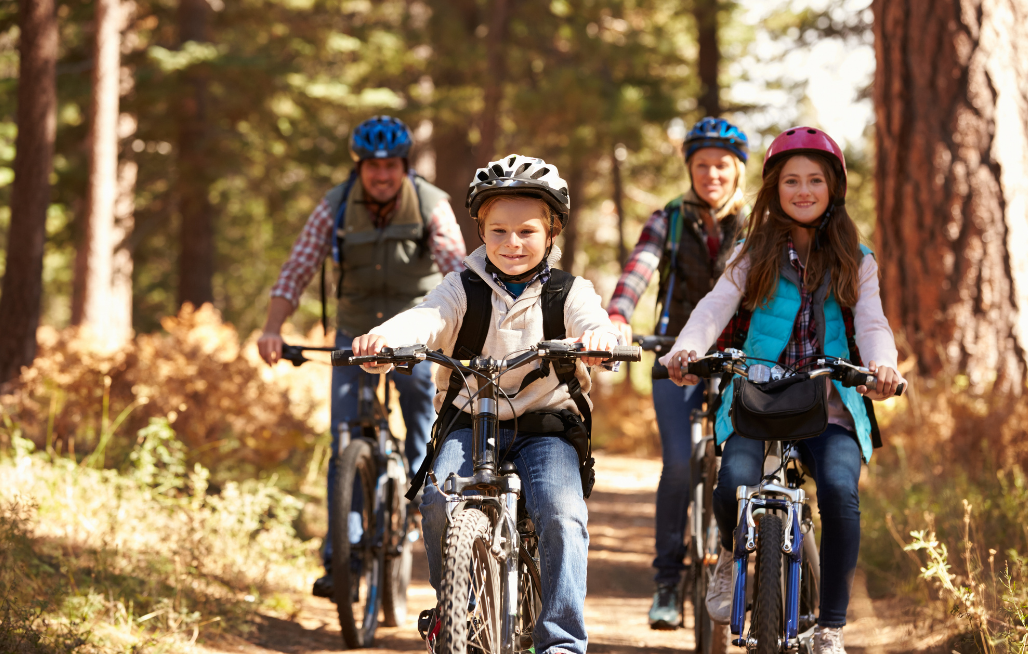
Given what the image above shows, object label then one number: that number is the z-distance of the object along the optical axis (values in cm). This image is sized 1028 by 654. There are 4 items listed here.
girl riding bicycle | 782
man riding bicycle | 1181
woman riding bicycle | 1098
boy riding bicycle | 680
